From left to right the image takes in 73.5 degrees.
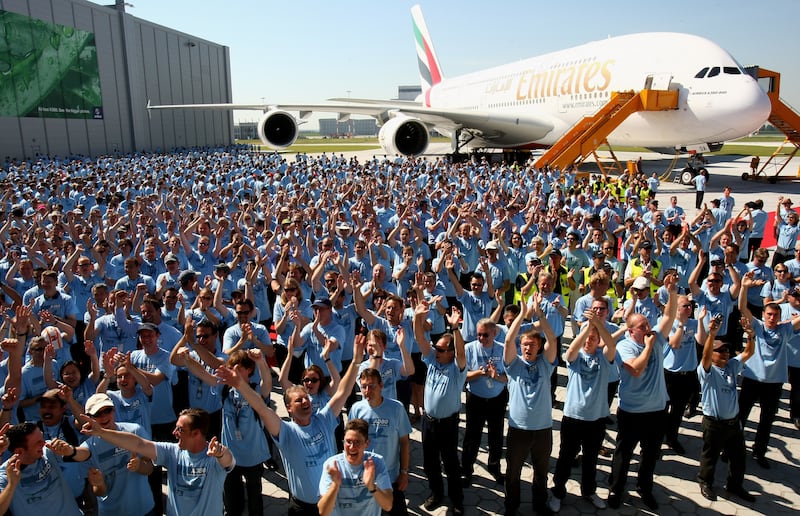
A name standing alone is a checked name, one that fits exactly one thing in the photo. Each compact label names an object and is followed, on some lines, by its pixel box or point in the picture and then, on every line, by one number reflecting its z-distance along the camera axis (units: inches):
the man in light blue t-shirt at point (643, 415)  180.1
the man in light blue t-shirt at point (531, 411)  173.9
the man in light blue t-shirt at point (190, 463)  129.7
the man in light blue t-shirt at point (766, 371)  200.5
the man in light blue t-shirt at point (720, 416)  181.0
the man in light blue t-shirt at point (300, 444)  141.6
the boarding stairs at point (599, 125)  773.3
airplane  738.8
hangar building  1263.5
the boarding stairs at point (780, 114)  864.9
